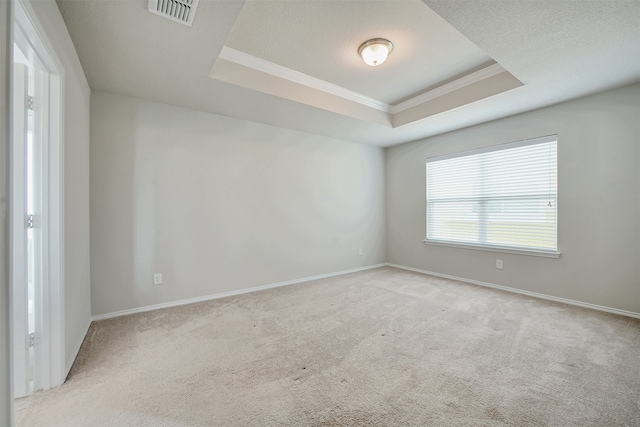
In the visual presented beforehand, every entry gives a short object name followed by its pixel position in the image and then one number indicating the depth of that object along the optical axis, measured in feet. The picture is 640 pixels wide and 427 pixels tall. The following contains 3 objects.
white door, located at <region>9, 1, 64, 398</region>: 4.98
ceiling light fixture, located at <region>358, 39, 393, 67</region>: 7.69
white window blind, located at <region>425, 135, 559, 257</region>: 10.88
